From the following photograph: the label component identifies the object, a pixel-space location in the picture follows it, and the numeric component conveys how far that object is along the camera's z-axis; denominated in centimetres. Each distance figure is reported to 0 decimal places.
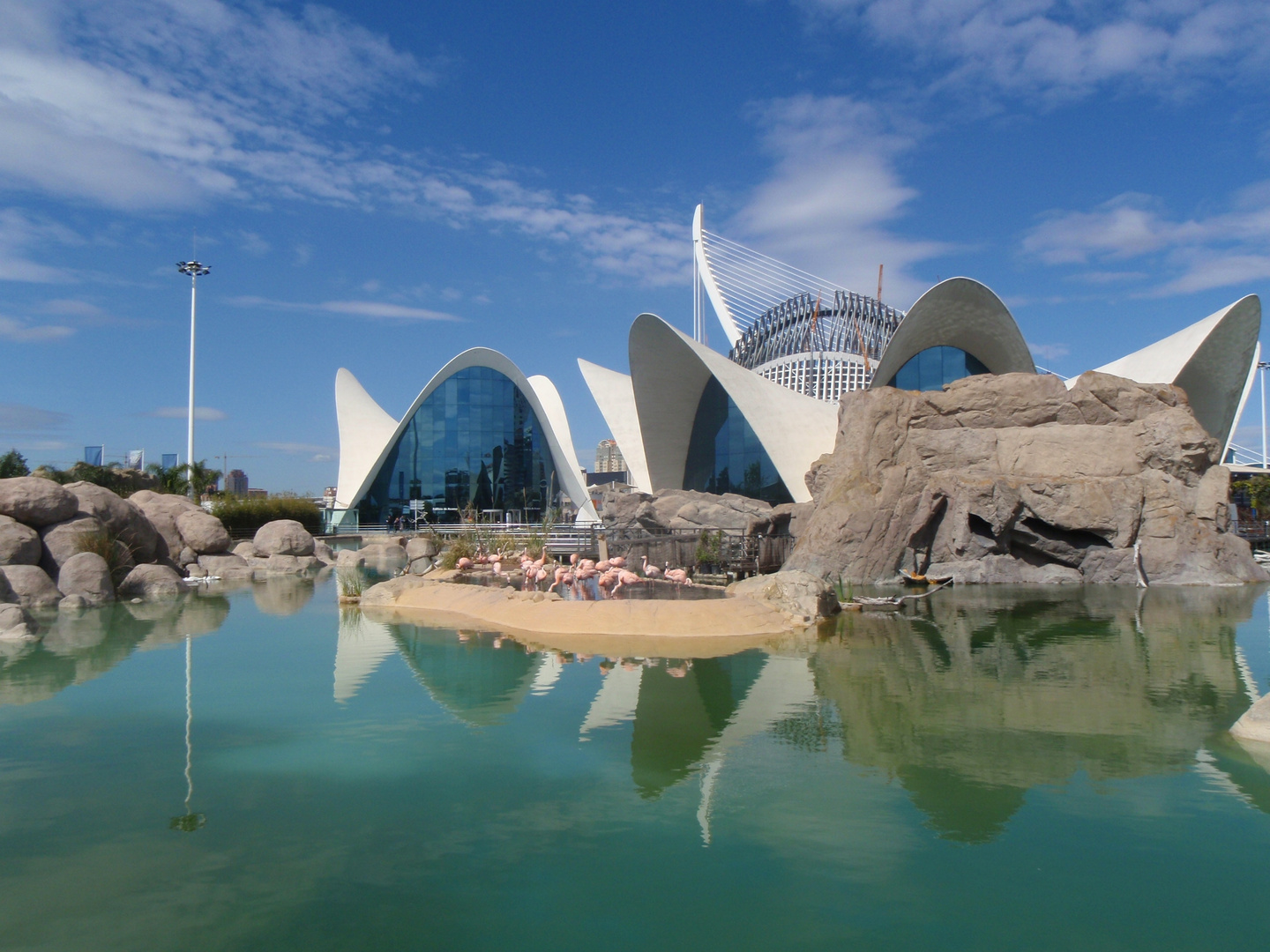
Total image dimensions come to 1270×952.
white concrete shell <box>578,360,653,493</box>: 3225
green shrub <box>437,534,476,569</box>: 1839
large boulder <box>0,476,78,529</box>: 1501
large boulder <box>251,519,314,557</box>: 2417
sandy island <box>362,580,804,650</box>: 1160
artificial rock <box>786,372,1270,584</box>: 1798
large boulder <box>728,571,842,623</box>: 1260
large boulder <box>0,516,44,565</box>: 1424
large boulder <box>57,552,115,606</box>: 1479
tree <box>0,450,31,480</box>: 2742
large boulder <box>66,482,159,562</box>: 1667
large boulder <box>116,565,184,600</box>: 1638
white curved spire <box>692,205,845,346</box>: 3566
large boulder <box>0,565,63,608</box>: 1388
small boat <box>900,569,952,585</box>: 1788
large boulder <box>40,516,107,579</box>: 1528
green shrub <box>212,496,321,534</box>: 2845
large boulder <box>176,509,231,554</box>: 2145
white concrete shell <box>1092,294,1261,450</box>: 2644
